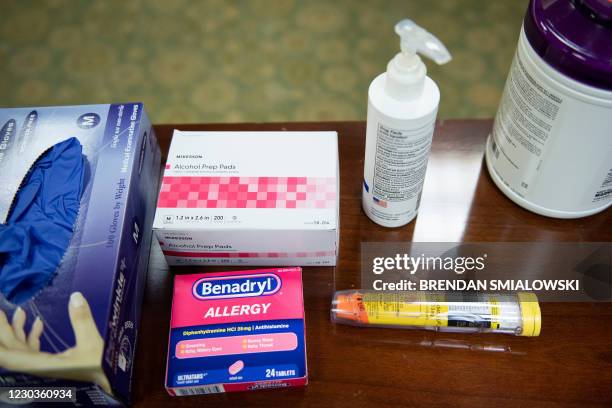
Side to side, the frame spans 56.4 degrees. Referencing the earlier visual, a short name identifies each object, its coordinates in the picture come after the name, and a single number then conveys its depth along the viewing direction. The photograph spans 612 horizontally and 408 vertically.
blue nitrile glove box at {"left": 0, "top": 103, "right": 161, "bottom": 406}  0.47
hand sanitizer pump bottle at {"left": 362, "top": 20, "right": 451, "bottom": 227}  0.49
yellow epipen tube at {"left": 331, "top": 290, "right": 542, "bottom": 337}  0.56
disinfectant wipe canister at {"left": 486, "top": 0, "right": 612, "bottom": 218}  0.47
